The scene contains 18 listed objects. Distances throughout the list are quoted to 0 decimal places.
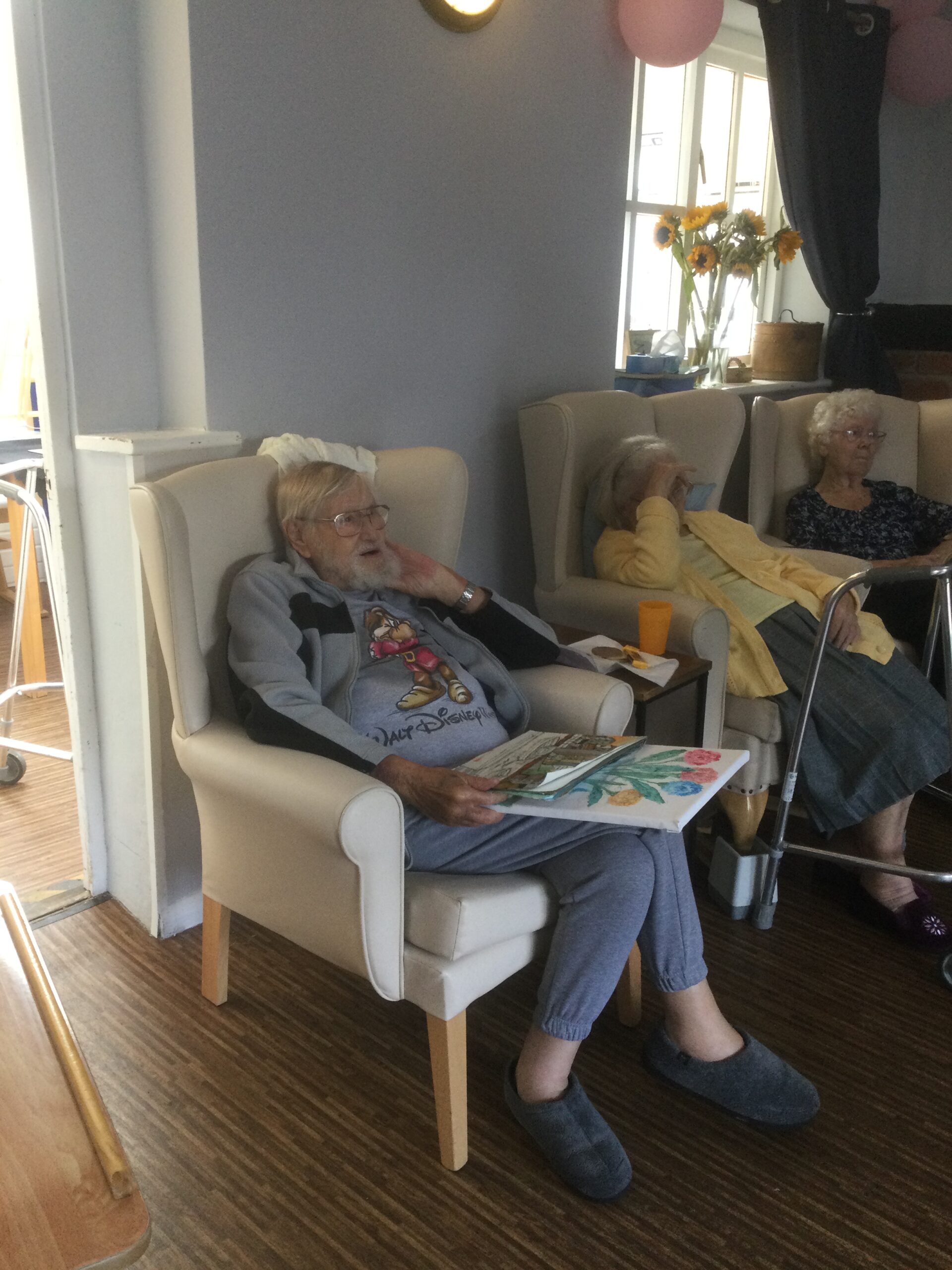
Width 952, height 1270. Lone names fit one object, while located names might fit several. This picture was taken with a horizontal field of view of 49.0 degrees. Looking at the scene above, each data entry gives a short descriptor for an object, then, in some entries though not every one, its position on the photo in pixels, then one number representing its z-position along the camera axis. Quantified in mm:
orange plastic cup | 2164
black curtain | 3393
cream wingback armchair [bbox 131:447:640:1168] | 1469
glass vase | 3674
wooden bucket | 3799
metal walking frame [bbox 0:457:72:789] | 2436
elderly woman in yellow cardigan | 2178
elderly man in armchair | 1549
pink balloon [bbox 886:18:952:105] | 3609
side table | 2006
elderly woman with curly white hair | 2877
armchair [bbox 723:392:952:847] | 3008
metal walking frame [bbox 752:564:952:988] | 1942
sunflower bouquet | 3439
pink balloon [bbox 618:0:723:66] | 2568
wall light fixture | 2205
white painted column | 1930
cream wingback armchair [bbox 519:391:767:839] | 2236
